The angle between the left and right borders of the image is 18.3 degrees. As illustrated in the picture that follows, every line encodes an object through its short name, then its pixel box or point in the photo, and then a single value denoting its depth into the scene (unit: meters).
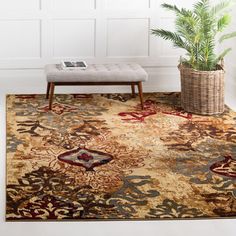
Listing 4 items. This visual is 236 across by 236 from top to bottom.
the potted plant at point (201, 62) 6.38
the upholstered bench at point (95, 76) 6.36
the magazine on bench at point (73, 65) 6.45
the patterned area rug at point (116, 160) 4.16
